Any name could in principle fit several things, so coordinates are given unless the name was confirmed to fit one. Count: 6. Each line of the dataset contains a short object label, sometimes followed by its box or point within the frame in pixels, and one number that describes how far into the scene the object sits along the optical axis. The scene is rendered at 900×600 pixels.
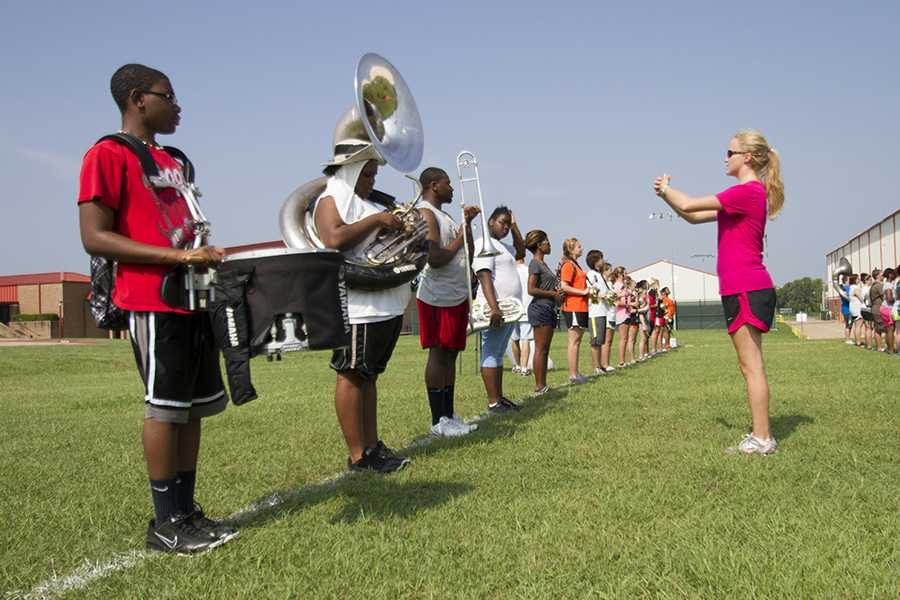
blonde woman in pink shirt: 5.03
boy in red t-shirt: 3.16
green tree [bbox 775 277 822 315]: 161.12
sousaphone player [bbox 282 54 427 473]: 4.54
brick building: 51.81
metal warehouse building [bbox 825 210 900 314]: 52.69
